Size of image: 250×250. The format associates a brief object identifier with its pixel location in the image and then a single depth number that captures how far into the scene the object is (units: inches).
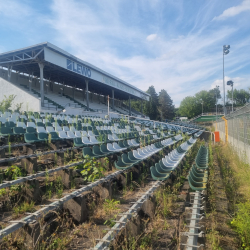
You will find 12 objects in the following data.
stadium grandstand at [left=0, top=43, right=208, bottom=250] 123.5
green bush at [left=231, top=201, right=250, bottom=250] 124.8
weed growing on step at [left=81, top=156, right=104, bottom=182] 196.0
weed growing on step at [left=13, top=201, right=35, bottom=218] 139.2
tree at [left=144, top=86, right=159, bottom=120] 2323.1
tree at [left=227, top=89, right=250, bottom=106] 4384.8
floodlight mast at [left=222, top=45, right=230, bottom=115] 1020.5
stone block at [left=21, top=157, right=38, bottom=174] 201.3
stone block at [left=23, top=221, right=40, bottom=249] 109.3
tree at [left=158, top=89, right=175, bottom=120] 2591.0
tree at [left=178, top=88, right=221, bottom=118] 3833.7
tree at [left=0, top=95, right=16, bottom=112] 591.0
